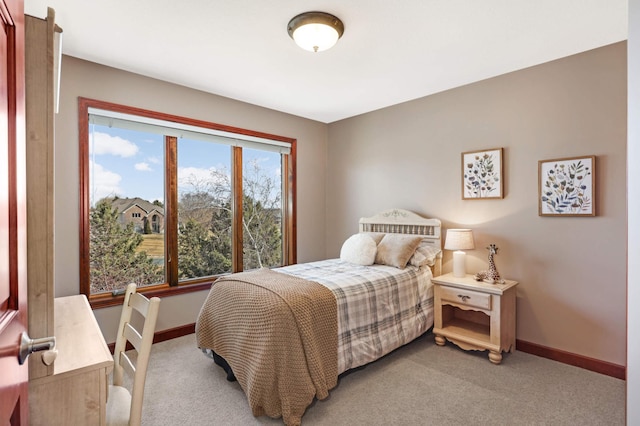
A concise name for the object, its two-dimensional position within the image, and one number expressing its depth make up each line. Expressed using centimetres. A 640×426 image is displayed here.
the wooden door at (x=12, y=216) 62
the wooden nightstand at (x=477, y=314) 273
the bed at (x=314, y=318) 201
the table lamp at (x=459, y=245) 303
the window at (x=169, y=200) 295
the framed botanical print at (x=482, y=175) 312
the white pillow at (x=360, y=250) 336
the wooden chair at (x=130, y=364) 137
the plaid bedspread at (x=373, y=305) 245
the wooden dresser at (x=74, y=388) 109
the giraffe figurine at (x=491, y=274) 290
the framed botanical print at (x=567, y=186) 263
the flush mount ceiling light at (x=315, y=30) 211
